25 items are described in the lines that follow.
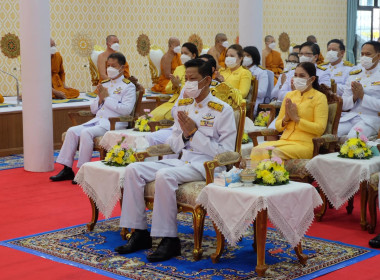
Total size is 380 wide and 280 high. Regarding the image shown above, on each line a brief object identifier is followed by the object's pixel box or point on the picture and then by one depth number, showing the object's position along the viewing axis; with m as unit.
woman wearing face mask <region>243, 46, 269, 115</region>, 10.05
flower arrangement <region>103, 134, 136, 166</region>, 6.20
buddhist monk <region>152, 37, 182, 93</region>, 13.35
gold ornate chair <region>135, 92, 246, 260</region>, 5.43
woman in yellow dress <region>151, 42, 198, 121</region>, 9.32
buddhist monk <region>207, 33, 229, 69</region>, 14.08
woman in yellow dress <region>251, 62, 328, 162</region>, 6.97
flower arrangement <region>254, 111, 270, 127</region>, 8.80
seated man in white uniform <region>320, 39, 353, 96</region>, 10.03
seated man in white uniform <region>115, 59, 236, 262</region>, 5.51
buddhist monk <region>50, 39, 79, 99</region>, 13.13
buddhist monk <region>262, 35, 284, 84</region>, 15.91
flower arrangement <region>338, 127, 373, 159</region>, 6.49
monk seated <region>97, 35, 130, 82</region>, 13.82
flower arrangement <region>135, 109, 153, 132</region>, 8.68
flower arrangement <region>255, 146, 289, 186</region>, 5.25
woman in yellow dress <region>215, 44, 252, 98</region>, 9.29
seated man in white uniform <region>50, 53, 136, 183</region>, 8.75
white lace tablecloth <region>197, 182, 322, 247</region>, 5.00
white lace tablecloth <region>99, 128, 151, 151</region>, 8.34
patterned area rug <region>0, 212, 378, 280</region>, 5.11
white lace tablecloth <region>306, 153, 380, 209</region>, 6.34
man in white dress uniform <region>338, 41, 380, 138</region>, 7.93
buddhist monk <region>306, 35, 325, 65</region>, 15.83
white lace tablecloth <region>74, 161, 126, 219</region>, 6.01
